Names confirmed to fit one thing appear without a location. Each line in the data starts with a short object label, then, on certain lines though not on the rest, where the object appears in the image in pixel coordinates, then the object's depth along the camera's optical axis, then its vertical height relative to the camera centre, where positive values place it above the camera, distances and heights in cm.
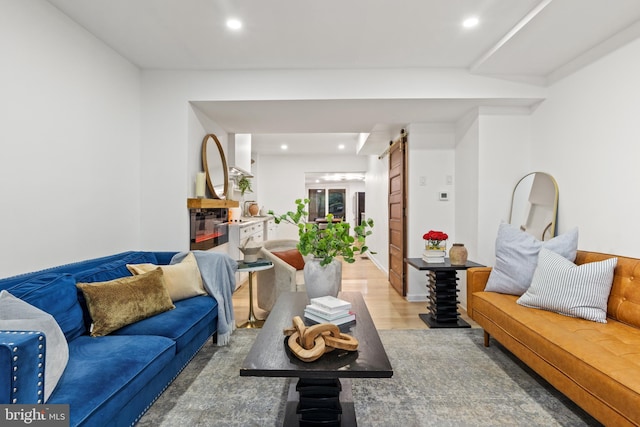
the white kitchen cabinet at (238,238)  464 -41
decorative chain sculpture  146 -61
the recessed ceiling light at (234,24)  245 +141
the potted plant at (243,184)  614 +48
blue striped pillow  208 -50
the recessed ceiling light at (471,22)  243 +142
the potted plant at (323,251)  209 -26
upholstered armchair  332 -73
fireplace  346 -21
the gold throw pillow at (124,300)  194 -58
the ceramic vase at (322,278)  210 -43
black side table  325 -86
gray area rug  179 -113
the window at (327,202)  1177 +31
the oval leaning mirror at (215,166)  364 +52
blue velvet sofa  117 -72
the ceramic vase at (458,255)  324 -43
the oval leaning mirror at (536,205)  313 +7
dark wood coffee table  138 -67
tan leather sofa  143 -71
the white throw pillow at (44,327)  131 -49
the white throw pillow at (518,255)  246 -34
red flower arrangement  336 -28
